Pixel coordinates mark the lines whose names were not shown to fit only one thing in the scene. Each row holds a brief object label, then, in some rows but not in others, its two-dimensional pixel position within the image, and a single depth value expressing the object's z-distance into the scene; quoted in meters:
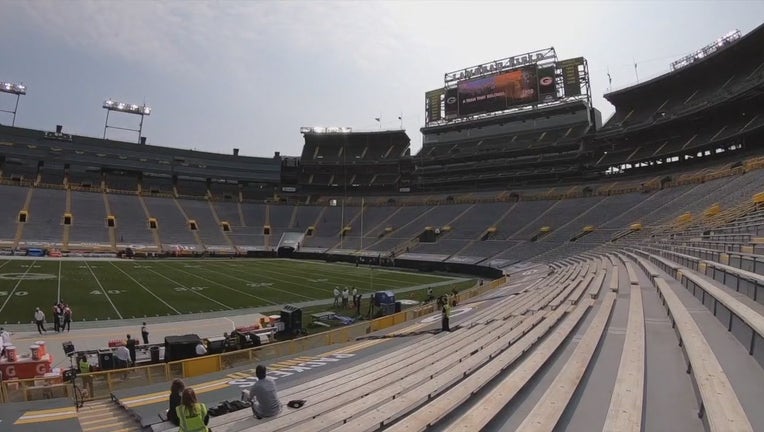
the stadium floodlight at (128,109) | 78.12
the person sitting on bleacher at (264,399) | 5.45
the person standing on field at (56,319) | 16.88
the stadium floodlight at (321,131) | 83.08
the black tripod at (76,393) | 8.64
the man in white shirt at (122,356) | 11.73
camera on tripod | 9.02
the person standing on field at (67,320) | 17.11
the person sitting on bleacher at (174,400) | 5.95
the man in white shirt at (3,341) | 11.52
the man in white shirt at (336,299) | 23.69
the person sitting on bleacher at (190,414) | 4.64
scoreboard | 59.28
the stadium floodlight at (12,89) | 70.19
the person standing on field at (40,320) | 16.36
